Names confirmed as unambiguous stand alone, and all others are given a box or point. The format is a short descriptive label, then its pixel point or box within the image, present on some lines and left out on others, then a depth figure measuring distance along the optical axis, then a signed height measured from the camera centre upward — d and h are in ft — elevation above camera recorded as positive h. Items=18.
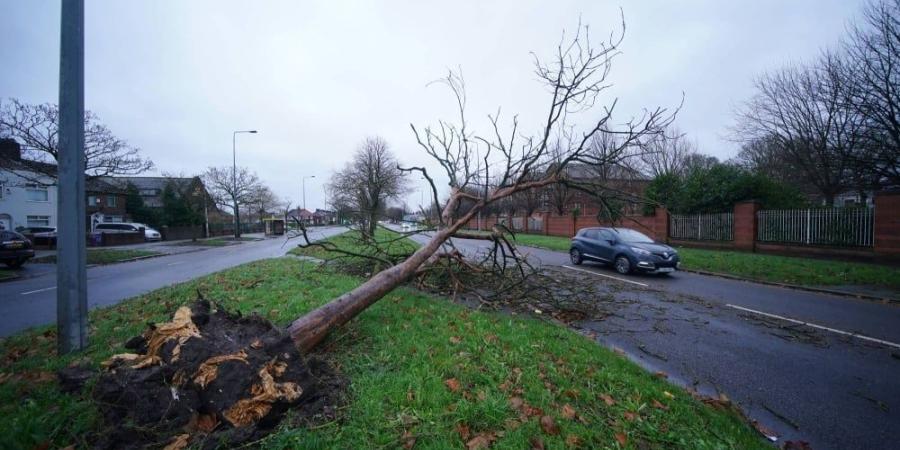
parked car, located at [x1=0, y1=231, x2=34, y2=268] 42.55 -3.93
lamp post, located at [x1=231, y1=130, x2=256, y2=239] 119.75 +2.07
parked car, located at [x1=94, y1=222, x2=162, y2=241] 101.71 -2.87
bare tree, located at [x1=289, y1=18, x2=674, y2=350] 12.24 +1.72
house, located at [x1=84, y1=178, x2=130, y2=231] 127.13 +3.53
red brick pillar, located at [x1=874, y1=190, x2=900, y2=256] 36.19 +0.17
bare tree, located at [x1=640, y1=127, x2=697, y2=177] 120.47 +21.79
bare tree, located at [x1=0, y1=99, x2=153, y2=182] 47.75 +10.69
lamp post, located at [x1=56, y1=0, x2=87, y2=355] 11.21 +1.00
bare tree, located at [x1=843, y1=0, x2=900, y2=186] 38.91 +14.21
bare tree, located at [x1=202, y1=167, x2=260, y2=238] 125.80 +11.10
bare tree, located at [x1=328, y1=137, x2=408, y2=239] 97.86 +12.50
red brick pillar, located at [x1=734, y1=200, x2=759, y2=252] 50.52 -0.23
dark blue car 34.06 -2.96
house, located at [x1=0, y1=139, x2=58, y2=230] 104.22 +3.71
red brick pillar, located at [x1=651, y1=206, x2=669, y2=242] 65.55 -0.25
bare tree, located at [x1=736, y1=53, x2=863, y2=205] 46.57 +16.17
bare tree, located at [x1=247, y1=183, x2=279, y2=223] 134.21 +8.81
